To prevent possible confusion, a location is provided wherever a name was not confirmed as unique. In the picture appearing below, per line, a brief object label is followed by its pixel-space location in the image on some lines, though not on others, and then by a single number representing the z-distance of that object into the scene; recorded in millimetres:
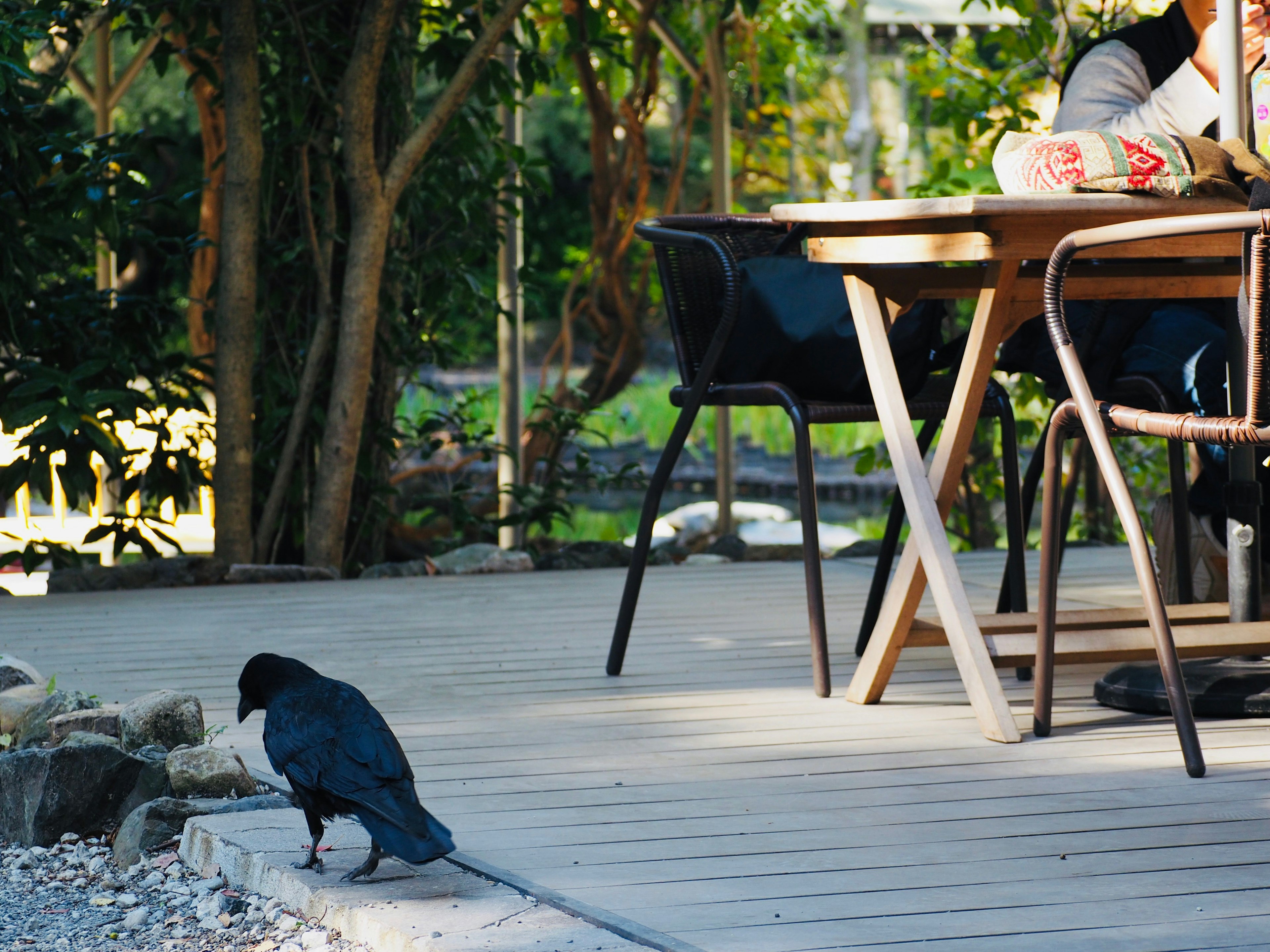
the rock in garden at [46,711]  4230
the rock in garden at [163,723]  4043
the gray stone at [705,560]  8430
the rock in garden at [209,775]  3668
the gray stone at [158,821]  3502
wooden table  3947
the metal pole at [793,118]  24094
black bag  4914
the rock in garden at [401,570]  8023
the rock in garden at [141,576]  7656
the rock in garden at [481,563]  8234
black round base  4223
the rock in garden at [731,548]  8906
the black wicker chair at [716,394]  4637
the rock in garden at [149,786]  3754
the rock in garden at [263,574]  7582
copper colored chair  3275
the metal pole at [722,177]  10484
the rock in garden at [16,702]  4457
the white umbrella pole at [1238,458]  4066
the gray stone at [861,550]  8523
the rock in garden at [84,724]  4102
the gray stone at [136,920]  3102
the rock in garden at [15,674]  4840
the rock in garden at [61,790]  3689
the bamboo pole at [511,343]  9914
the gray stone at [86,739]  3844
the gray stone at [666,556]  8695
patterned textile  3939
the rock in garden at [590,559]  8414
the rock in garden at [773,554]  8727
